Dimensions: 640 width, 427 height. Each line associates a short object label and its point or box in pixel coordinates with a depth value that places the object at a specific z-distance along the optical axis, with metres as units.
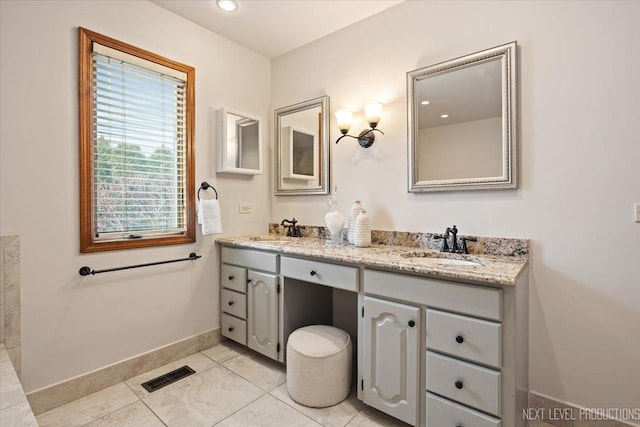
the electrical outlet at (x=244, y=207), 2.83
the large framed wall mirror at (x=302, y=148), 2.68
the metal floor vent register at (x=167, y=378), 2.02
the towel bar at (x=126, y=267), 1.93
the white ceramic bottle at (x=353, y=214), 2.26
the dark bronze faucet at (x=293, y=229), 2.85
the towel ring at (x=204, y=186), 2.53
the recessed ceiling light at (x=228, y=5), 2.24
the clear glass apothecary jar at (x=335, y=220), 2.43
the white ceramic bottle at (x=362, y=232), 2.18
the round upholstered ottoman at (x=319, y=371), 1.80
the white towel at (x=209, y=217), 2.41
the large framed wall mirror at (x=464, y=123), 1.81
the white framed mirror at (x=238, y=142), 2.59
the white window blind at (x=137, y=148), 2.03
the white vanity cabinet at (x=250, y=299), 2.22
